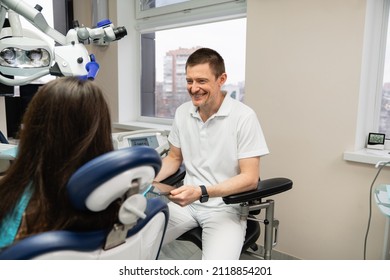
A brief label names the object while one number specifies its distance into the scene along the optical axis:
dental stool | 1.27
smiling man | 1.33
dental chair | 0.54
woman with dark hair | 0.65
